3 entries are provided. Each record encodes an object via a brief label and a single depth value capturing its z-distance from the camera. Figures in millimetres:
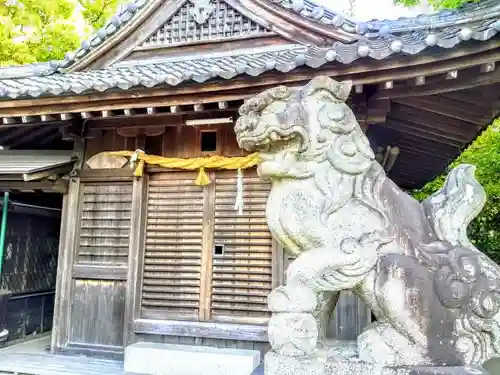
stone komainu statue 2506
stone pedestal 2424
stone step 4496
